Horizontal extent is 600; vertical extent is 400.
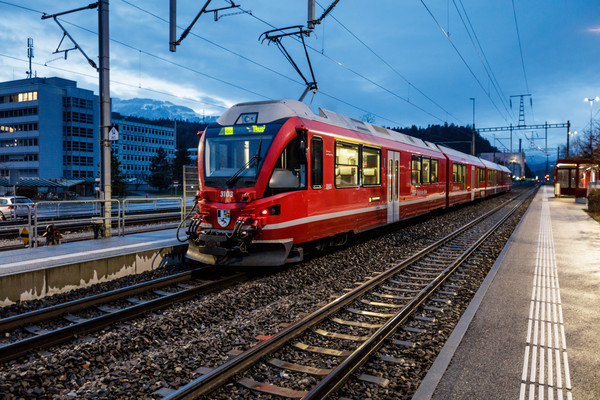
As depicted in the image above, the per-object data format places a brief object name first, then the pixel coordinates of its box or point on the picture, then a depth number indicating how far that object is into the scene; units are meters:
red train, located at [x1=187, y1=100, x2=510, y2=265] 8.30
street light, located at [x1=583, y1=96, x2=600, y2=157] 34.58
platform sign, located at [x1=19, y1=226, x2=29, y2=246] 10.55
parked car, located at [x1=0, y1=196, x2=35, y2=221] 20.65
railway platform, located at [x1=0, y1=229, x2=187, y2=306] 7.07
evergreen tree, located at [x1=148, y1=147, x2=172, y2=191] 73.56
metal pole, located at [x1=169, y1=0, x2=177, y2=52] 11.08
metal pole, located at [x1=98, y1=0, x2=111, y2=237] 11.09
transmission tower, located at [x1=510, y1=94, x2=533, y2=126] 45.31
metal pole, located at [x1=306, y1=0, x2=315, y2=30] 10.54
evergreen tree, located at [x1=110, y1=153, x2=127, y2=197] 56.00
